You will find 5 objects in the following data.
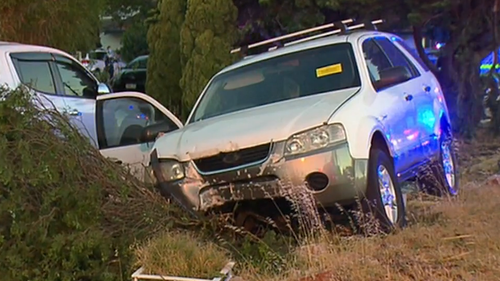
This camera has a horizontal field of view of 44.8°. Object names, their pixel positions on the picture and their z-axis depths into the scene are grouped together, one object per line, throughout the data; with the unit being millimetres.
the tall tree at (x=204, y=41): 10922
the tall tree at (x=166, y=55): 12445
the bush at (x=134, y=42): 29000
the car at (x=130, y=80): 19406
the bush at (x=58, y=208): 4664
